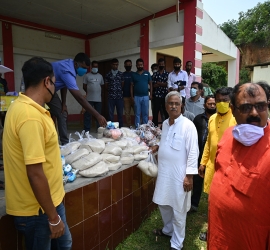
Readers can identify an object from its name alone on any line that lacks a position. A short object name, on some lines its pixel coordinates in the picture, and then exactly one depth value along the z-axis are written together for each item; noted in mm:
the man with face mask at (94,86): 6082
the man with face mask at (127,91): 6441
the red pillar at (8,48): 7781
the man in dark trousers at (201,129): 3510
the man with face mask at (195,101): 4703
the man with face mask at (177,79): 5859
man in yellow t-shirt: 1279
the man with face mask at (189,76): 6230
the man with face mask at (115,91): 6012
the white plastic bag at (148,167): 2891
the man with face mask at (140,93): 6039
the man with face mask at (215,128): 2795
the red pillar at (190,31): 6992
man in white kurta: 2582
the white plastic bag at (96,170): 2401
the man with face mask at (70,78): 3142
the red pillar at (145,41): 7953
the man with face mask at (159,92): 6168
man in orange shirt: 1371
